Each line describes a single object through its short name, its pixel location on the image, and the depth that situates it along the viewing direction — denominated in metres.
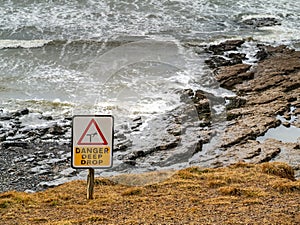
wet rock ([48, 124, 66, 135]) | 18.47
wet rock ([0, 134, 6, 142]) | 17.81
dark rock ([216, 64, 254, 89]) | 23.97
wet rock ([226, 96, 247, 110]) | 21.14
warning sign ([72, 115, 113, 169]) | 8.15
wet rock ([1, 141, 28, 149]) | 17.33
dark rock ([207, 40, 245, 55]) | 29.94
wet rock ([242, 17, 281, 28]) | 37.52
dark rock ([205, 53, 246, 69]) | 26.80
